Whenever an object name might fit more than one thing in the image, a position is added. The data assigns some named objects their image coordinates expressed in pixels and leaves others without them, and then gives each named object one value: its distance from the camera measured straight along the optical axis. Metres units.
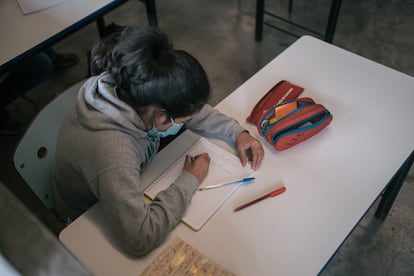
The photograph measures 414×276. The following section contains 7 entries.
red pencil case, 1.13
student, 0.94
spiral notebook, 1.03
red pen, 1.03
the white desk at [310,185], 0.94
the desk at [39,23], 1.50
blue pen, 1.07
